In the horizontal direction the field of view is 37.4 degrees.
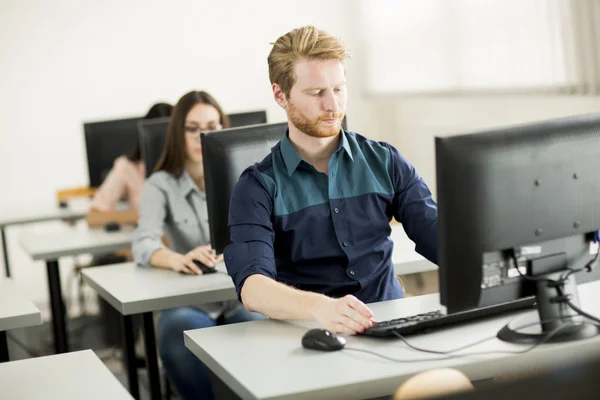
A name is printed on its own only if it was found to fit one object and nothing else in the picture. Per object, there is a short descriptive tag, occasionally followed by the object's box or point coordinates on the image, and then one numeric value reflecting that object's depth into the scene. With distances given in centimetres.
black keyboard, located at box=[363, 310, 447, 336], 180
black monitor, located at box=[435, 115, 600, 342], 162
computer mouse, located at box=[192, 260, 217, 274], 277
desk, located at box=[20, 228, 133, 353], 356
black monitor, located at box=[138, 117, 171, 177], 341
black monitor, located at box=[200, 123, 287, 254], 252
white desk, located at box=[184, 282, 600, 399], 157
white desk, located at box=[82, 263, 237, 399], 252
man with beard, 215
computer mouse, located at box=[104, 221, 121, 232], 390
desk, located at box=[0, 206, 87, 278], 463
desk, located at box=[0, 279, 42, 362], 229
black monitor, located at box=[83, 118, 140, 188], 432
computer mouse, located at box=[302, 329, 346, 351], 174
